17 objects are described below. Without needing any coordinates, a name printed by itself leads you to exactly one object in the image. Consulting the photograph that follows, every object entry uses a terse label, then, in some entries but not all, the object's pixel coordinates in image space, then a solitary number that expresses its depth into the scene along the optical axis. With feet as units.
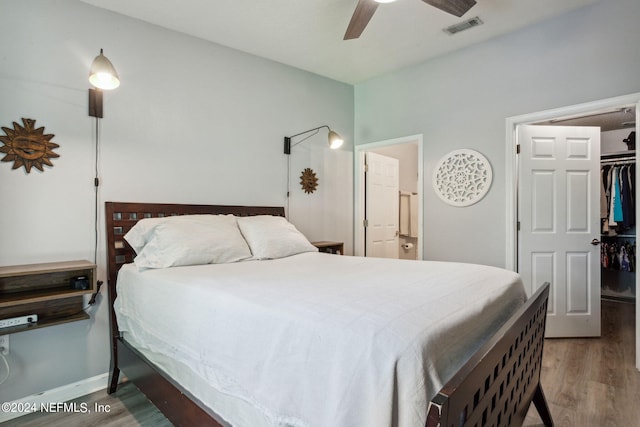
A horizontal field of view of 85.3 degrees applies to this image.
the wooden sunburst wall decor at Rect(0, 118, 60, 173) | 6.93
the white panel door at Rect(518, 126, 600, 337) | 10.69
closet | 14.24
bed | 3.13
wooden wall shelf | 6.44
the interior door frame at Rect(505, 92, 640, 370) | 10.11
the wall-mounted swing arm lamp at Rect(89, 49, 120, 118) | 7.16
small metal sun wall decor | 12.46
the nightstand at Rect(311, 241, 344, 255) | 11.98
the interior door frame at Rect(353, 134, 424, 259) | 14.19
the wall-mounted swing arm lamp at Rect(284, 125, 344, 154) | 11.34
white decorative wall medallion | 10.80
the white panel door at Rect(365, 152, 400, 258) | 14.38
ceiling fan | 6.96
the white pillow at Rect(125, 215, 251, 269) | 7.25
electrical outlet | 6.84
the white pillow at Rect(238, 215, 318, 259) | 8.71
